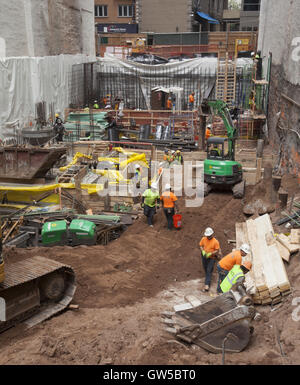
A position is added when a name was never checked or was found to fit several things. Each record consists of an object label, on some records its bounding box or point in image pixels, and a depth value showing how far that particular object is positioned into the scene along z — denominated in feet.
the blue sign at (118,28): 159.33
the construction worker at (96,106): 92.00
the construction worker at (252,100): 71.73
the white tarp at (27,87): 70.90
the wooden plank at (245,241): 26.30
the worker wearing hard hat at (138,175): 48.01
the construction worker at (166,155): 54.84
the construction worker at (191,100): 90.07
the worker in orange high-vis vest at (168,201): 40.68
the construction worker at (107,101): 95.57
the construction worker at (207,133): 63.24
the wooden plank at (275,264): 25.81
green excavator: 48.14
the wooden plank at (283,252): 29.25
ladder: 83.56
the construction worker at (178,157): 55.57
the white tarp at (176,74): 96.37
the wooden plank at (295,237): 30.14
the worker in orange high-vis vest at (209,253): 30.01
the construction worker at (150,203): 41.20
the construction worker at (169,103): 89.53
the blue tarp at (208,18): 157.81
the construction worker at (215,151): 49.75
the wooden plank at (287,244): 29.37
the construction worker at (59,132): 70.33
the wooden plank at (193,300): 25.81
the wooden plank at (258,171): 51.83
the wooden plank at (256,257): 26.50
